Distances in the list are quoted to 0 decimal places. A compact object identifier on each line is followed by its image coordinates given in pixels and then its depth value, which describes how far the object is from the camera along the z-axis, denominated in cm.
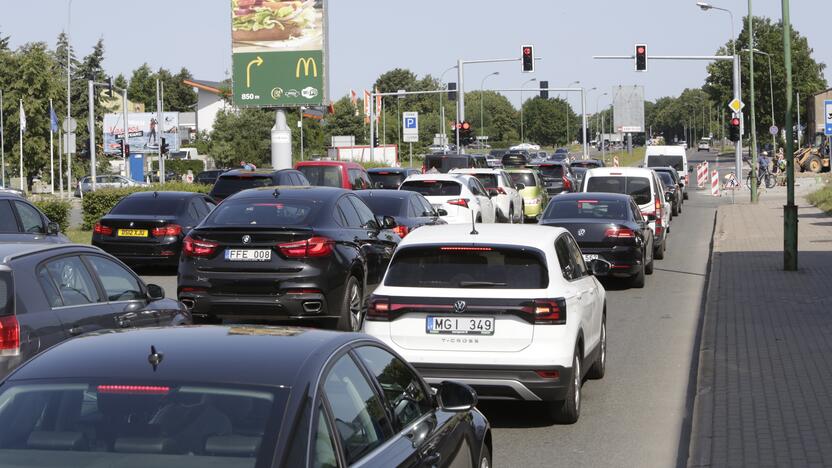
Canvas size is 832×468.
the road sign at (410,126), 6425
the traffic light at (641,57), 4972
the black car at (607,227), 1859
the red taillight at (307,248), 1302
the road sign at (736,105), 4591
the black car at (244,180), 2728
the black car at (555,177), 4434
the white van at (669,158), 5209
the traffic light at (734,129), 4600
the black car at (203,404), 390
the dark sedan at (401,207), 1873
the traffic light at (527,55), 5062
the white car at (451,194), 2583
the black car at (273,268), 1295
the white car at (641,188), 2403
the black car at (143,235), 2100
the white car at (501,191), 3206
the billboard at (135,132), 10947
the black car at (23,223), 1608
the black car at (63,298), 774
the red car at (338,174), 3173
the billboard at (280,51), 4444
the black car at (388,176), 3441
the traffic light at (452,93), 6595
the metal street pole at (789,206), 1997
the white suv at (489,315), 884
